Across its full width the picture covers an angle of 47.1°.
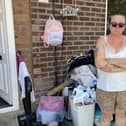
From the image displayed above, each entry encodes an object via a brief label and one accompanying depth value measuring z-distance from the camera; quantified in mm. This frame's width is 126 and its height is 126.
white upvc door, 2105
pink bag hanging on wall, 2204
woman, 1576
